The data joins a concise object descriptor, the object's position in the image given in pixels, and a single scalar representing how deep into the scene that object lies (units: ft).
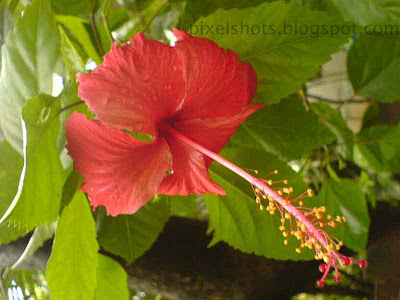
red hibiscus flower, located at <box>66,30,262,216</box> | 0.82
